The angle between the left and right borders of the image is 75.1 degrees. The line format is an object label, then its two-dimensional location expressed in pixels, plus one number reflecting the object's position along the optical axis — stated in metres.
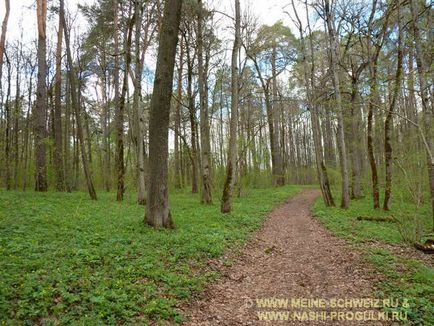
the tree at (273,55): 19.45
